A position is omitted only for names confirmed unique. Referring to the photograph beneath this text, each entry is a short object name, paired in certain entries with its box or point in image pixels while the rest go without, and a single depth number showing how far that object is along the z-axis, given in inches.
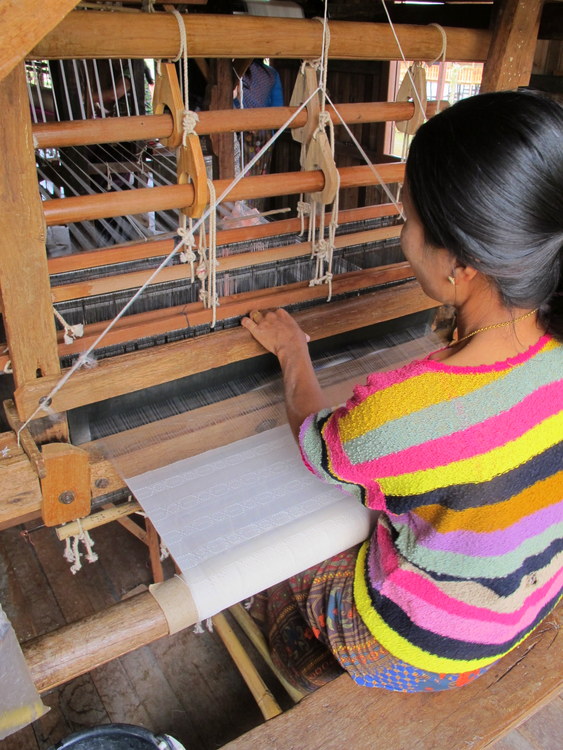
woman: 35.0
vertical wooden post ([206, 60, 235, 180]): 135.5
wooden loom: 42.7
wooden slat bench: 46.6
